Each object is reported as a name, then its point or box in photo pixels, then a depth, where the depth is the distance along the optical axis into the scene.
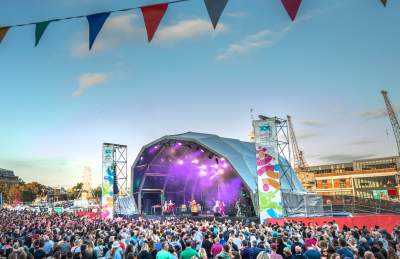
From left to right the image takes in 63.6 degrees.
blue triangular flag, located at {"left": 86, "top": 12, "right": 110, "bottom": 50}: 7.73
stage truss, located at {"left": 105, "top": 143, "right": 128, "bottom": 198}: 31.91
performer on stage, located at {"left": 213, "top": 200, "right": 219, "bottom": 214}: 30.98
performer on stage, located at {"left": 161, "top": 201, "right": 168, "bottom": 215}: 33.12
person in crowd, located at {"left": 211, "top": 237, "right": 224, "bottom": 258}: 8.27
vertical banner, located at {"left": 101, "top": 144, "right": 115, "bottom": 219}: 30.06
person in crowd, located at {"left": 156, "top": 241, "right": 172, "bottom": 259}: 7.23
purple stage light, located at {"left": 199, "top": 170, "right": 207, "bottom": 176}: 34.62
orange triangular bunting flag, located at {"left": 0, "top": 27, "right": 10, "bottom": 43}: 8.29
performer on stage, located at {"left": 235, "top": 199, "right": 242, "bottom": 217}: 26.02
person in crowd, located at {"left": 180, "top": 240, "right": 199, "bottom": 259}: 7.69
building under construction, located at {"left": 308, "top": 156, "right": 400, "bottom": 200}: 83.16
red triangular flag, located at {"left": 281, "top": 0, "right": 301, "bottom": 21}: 6.77
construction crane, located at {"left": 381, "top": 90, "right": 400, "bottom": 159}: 84.06
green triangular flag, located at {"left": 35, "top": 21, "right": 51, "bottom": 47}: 8.05
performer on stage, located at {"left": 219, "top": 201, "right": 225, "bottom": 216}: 29.89
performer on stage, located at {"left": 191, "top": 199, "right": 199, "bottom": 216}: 30.64
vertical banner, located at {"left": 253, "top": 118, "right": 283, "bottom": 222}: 20.30
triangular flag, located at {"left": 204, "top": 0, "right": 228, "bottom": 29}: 6.75
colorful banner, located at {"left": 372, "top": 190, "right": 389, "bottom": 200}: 79.06
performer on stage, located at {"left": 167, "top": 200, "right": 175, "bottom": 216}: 33.25
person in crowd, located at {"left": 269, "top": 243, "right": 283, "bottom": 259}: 6.85
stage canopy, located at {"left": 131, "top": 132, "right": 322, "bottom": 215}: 26.91
